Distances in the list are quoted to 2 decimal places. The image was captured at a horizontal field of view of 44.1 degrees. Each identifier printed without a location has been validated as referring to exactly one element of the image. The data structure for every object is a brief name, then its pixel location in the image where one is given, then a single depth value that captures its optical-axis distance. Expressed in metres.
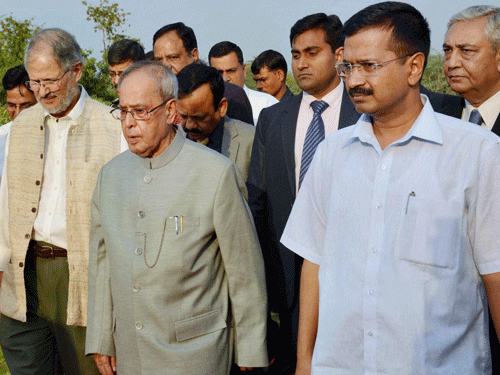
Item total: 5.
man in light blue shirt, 2.16
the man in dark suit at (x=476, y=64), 3.46
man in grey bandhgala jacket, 2.96
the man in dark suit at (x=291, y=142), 3.95
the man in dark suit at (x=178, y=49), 5.60
